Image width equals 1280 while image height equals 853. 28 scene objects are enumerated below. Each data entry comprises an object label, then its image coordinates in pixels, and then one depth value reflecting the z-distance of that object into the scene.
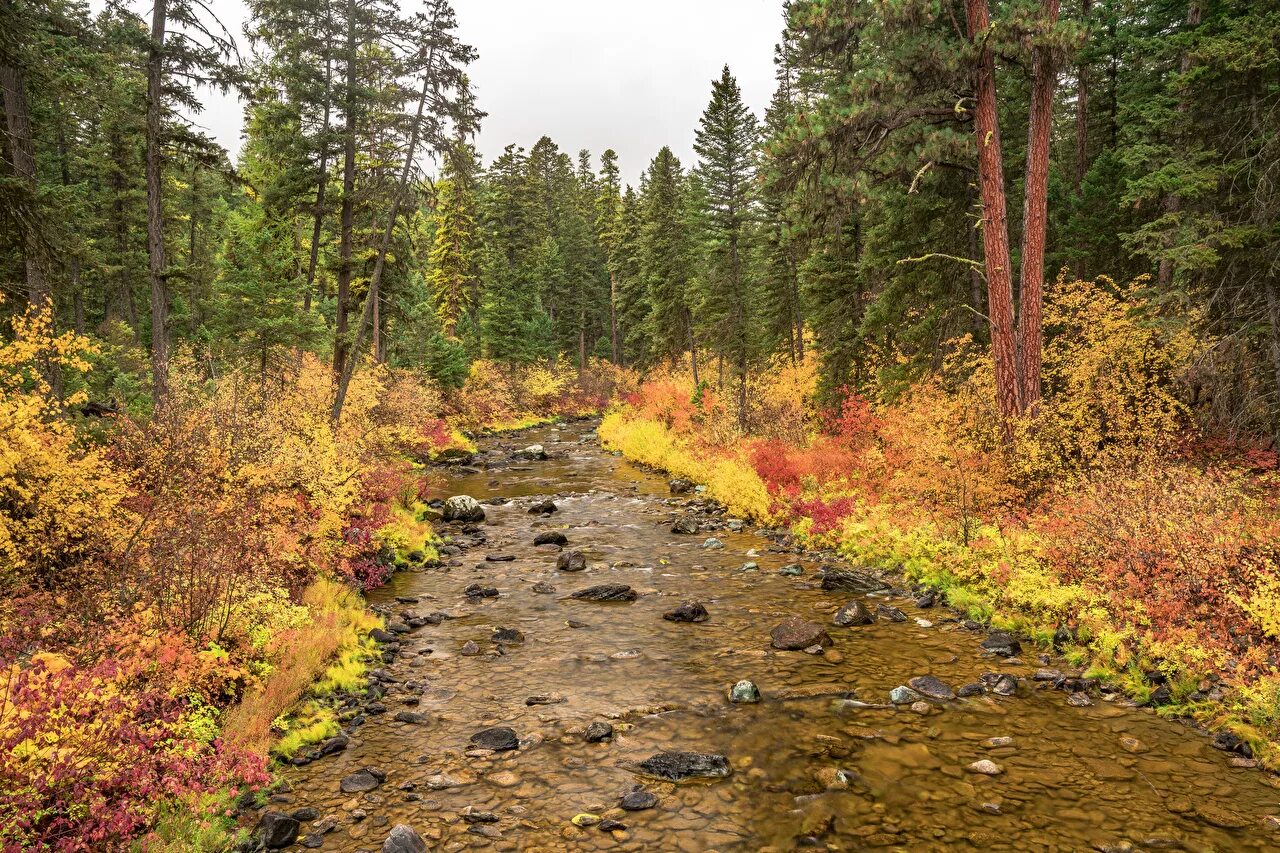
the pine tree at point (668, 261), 37.56
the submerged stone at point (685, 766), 6.57
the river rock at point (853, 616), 10.40
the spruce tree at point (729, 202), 30.12
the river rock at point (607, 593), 12.29
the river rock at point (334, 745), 7.04
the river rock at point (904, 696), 7.83
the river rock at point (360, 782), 6.38
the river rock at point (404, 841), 5.43
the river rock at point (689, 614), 11.04
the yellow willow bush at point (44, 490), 7.50
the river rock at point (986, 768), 6.30
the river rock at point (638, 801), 6.08
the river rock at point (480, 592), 12.52
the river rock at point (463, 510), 18.84
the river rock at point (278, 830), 5.51
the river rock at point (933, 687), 7.90
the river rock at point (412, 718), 7.80
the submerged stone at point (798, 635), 9.65
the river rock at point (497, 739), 7.20
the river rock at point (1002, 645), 8.95
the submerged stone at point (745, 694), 8.08
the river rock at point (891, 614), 10.48
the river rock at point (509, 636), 10.30
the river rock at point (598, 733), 7.31
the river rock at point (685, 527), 17.03
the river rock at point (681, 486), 22.72
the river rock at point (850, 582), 12.03
